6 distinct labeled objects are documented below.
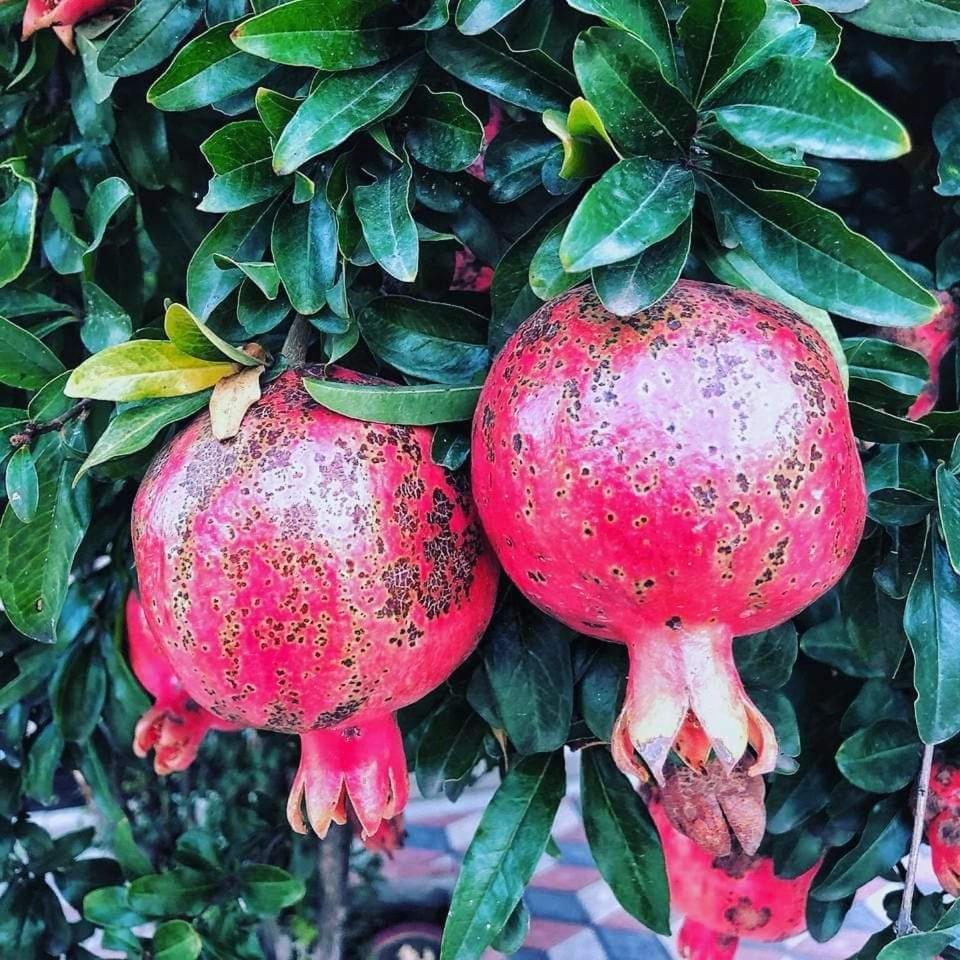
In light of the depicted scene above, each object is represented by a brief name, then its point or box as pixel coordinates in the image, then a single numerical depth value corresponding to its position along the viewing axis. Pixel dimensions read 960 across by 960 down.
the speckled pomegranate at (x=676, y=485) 0.20
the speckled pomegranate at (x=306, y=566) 0.22
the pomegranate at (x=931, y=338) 0.31
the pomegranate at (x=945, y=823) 0.30
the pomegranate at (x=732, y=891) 0.36
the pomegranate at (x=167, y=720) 0.36
